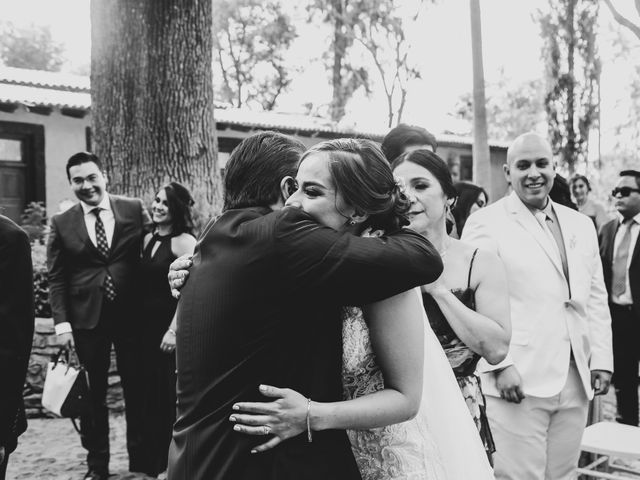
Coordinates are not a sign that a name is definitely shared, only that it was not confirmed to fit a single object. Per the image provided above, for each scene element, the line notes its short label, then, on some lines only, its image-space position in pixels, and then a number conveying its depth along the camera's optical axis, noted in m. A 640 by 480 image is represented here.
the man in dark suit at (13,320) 2.66
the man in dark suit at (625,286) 6.49
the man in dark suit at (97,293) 5.16
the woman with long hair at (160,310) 5.22
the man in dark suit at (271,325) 1.69
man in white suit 3.44
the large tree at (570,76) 24.55
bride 1.72
